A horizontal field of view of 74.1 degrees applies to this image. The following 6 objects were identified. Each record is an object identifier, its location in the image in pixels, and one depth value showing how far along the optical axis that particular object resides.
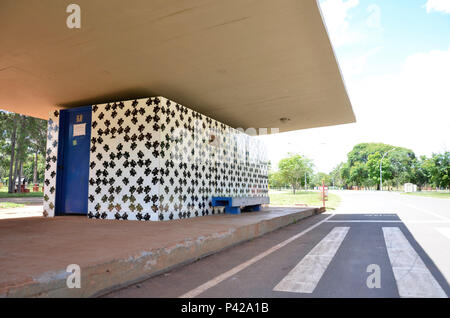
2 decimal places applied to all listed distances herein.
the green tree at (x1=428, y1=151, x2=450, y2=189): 47.75
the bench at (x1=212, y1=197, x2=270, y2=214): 9.61
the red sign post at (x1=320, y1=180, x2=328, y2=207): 16.74
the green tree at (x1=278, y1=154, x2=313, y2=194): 46.66
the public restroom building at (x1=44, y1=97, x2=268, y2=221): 8.36
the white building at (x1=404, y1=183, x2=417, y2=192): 60.17
